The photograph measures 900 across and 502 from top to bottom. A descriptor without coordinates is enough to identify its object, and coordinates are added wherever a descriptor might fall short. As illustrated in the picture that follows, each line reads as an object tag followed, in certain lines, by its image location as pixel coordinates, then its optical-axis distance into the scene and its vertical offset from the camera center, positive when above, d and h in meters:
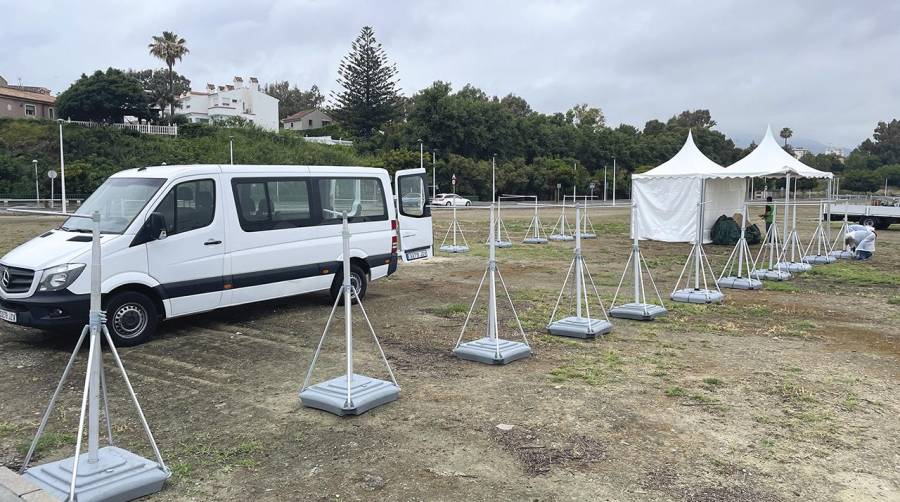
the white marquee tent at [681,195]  22.27 +0.01
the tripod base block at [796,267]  15.22 -1.69
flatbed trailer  28.82 -0.87
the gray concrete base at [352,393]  5.55 -1.73
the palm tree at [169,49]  79.19 +18.14
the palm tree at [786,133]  115.75 +10.93
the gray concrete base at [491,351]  7.19 -1.73
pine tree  86.62 +14.04
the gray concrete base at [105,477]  3.99 -1.75
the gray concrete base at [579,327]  8.41 -1.71
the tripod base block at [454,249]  19.27 -1.54
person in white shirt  18.09 -1.29
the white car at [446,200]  54.03 -0.28
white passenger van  7.34 -0.61
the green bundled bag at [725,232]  21.95 -1.23
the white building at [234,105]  89.06 +12.93
